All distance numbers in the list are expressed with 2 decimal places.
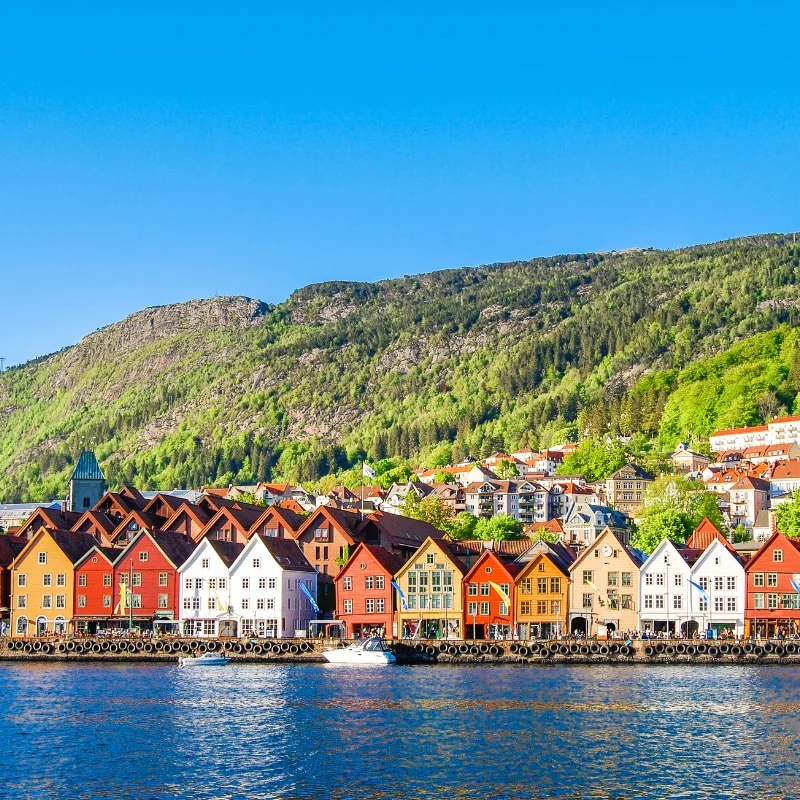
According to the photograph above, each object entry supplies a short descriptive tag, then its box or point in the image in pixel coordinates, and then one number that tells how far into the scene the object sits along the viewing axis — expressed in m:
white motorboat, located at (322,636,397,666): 113.56
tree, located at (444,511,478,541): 185.50
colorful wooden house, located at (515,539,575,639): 130.62
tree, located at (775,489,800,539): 170.75
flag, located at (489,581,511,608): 131.00
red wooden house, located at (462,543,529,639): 131.38
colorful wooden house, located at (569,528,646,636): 129.75
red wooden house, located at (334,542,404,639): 133.38
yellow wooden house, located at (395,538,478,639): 132.12
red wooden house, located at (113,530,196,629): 137.00
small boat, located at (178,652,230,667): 116.08
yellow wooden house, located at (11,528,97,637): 139.12
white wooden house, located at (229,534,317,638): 132.88
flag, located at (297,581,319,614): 135.16
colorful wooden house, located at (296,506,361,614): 140.62
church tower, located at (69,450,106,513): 199.50
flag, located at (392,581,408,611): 132.50
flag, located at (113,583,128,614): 137.38
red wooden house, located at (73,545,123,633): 138.12
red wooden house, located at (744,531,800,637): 126.00
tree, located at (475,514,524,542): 184.62
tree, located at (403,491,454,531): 187.25
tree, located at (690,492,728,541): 188.62
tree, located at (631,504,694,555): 156.75
